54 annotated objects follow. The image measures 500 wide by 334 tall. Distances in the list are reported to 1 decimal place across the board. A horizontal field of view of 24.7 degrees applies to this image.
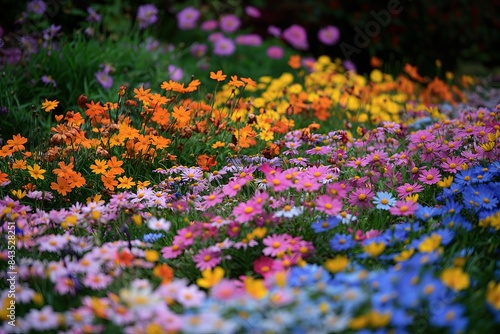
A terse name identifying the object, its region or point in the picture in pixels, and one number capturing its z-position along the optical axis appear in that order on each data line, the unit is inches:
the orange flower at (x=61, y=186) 206.2
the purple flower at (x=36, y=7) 345.7
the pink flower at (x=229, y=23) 459.2
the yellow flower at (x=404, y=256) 146.9
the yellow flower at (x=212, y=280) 127.7
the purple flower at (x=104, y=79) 310.0
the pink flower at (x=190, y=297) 130.0
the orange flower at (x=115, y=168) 209.9
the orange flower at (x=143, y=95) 220.8
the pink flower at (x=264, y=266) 161.6
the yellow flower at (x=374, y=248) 137.5
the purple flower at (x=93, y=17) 330.3
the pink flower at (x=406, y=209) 176.7
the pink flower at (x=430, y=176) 200.7
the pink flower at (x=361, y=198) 193.0
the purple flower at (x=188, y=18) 454.0
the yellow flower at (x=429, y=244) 143.5
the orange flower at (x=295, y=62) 327.9
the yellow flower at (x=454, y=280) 125.0
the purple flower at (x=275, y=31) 414.4
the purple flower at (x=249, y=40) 455.5
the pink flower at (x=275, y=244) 163.9
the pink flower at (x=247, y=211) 167.6
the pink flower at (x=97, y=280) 144.0
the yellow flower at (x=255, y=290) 121.0
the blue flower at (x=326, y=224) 168.5
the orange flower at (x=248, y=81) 219.5
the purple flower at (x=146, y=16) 381.1
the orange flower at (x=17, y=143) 217.1
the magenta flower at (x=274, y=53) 449.7
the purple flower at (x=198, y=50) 430.0
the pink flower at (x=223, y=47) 434.0
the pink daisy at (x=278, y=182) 175.8
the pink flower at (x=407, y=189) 198.5
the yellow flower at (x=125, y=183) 209.3
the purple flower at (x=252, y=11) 456.3
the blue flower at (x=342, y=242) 163.6
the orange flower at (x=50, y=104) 223.0
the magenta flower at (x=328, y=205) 170.4
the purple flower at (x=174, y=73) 342.6
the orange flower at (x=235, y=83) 219.4
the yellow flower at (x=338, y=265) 126.4
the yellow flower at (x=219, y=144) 229.9
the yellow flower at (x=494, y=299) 123.0
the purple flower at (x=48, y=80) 294.5
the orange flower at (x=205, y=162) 217.3
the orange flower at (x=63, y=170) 204.5
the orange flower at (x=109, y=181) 209.3
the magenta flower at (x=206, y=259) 163.9
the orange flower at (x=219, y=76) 219.8
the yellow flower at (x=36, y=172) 204.5
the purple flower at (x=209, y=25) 455.5
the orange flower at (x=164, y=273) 138.3
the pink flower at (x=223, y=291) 122.4
